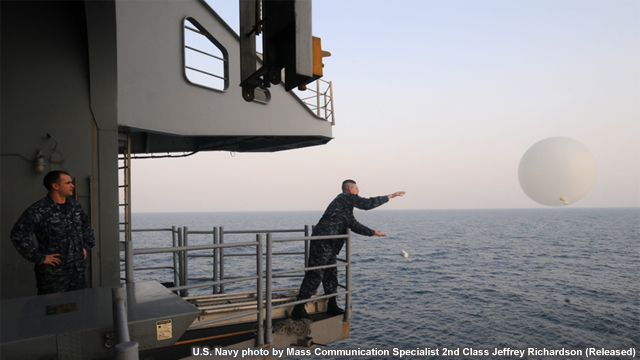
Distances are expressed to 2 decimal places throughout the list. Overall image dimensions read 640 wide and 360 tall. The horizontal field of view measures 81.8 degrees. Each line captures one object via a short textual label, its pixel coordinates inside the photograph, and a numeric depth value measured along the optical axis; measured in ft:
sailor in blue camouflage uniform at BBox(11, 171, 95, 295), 11.89
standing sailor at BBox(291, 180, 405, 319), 17.66
